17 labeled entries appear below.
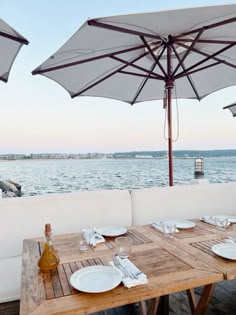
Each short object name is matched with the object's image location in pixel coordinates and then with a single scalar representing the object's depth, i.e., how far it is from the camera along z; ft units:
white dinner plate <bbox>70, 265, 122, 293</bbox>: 3.14
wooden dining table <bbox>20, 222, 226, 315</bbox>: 2.89
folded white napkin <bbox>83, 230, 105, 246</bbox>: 4.77
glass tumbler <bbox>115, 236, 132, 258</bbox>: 4.09
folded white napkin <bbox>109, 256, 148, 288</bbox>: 3.18
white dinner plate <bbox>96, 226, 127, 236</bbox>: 5.30
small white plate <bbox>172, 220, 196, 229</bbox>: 5.68
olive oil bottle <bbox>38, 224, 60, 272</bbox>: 3.69
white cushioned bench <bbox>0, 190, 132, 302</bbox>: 6.47
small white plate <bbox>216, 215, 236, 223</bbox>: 6.00
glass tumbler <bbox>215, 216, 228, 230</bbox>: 5.70
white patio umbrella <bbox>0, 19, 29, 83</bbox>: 6.35
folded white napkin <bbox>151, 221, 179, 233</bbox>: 5.49
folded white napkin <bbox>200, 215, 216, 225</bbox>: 6.01
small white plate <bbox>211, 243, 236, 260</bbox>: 3.98
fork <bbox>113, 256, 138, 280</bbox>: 3.32
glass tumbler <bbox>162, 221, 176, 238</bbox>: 5.23
